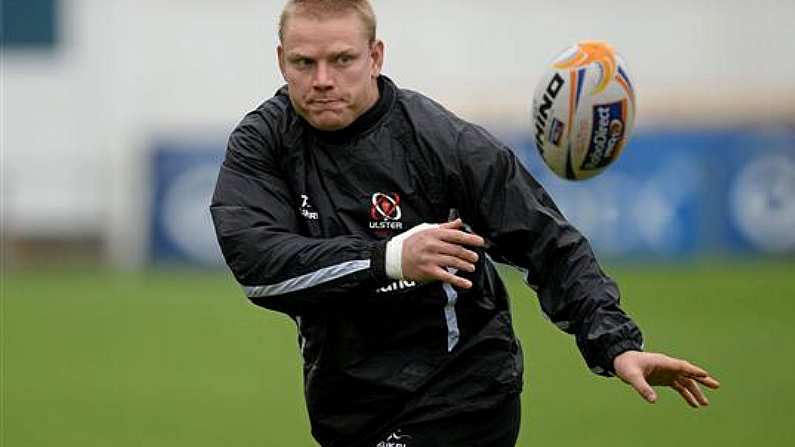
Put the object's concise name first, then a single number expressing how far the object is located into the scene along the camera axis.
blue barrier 43.16
